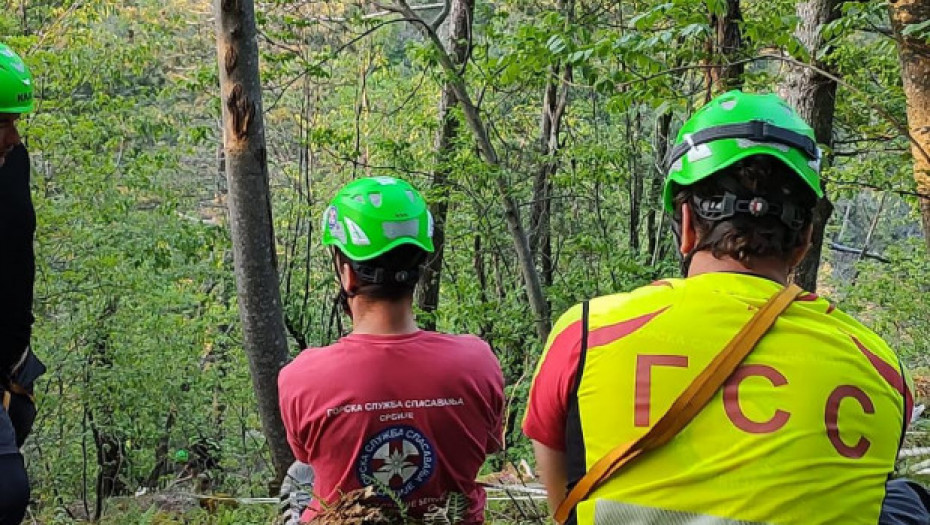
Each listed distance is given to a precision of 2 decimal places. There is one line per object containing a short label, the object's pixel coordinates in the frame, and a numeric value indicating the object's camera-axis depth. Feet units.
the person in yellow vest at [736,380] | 5.05
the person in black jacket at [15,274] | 9.45
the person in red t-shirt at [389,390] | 8.13
